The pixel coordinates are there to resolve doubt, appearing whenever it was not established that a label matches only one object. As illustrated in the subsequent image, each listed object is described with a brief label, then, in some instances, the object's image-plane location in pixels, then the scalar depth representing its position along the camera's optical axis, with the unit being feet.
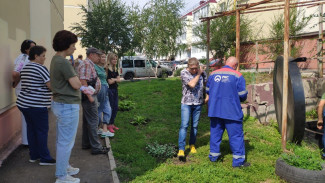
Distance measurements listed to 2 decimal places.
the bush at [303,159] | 13.09
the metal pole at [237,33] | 22.33
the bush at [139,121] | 24.23
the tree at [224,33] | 74.64
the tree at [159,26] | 71.51
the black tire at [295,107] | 16.19
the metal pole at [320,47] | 27.28
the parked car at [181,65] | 110.48
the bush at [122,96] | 36.51
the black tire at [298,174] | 12.58
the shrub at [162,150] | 16.79
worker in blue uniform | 14.85
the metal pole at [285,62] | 16.10
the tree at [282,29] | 51.21
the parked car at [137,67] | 80.28
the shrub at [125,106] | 29.58
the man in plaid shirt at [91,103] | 15.39
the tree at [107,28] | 71.46
